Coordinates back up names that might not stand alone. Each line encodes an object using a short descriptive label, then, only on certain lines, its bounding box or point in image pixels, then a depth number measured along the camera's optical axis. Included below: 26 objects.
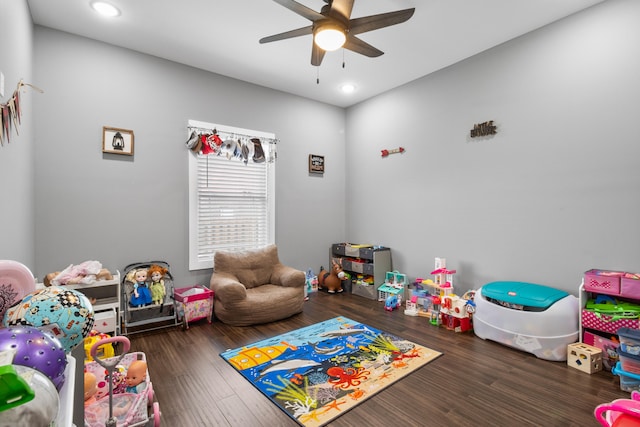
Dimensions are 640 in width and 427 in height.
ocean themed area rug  2.03
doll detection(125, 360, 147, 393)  1.77
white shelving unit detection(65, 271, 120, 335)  2.67
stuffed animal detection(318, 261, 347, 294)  4.66
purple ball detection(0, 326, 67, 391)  0.71
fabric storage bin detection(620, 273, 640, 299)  2.30
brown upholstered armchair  3.31
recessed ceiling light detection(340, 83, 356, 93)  4.39
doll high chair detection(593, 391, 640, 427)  1.02
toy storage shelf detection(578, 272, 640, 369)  2.32
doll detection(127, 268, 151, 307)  3.10
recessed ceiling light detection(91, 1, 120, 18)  2.65
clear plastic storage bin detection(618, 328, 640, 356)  2.12
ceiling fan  2.12
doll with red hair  3.21
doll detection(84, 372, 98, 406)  1.61
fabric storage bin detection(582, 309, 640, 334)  2.30
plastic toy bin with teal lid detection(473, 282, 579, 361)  2.55
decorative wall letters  3.42
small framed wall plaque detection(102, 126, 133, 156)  3.25
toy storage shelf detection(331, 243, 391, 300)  4.36
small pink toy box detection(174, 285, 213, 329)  3.29
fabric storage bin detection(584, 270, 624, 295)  2.41
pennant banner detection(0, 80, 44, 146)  1.85
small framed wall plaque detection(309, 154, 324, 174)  4.88
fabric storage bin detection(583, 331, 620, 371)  2.37
